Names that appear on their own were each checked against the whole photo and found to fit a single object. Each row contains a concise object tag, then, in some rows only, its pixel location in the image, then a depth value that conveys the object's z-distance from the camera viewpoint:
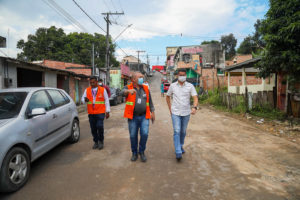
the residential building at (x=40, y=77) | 9.33
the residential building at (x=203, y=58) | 32.44
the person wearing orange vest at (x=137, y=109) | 3.85
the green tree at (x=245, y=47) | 44.97
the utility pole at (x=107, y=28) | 20.58
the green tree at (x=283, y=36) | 6.60
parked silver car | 2.82
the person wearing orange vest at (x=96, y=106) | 4.70
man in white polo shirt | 4.03
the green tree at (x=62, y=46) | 34.81
